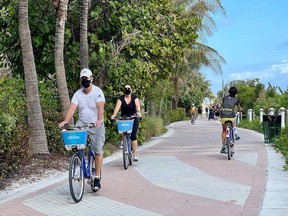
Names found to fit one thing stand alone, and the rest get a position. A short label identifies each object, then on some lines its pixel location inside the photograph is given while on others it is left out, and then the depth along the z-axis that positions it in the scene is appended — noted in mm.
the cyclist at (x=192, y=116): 40812
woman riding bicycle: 11027
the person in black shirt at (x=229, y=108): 12329
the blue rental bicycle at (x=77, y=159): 7227
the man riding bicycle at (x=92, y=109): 7734
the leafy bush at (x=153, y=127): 21825
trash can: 16578
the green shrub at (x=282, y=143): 12661
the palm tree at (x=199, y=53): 32688
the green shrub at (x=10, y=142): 8531
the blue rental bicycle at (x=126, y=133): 10523
